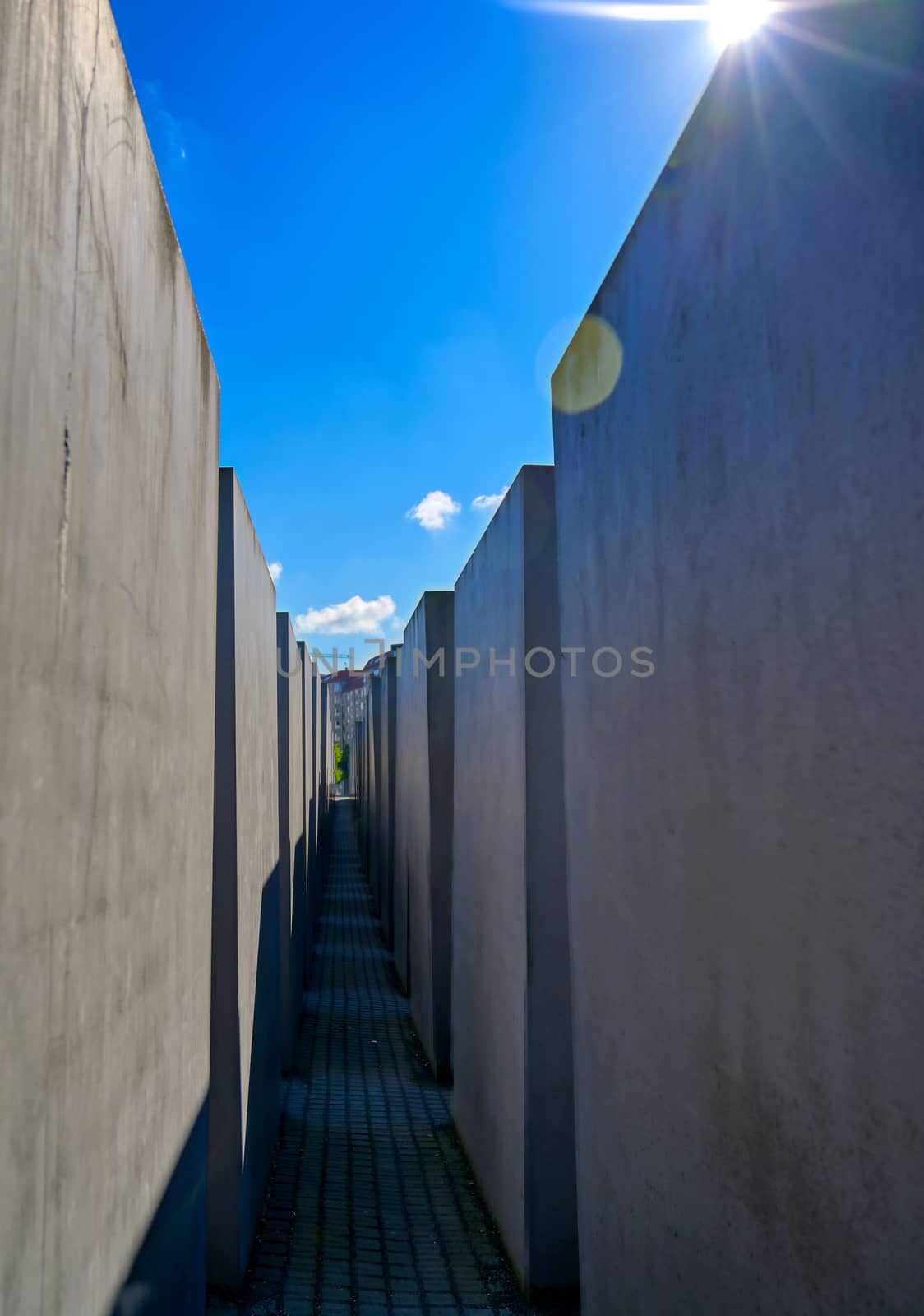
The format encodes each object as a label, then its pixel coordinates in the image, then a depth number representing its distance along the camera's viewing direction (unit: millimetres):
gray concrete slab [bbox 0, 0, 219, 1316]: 1478
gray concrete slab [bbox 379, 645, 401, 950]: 13203
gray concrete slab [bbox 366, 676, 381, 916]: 16812
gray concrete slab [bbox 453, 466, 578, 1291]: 4176
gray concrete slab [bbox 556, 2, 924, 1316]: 1584
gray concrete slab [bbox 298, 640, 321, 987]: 12578
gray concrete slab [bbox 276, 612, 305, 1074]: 7637
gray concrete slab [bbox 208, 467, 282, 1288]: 4223
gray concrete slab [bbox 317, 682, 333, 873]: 20250
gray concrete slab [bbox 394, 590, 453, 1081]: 7816
